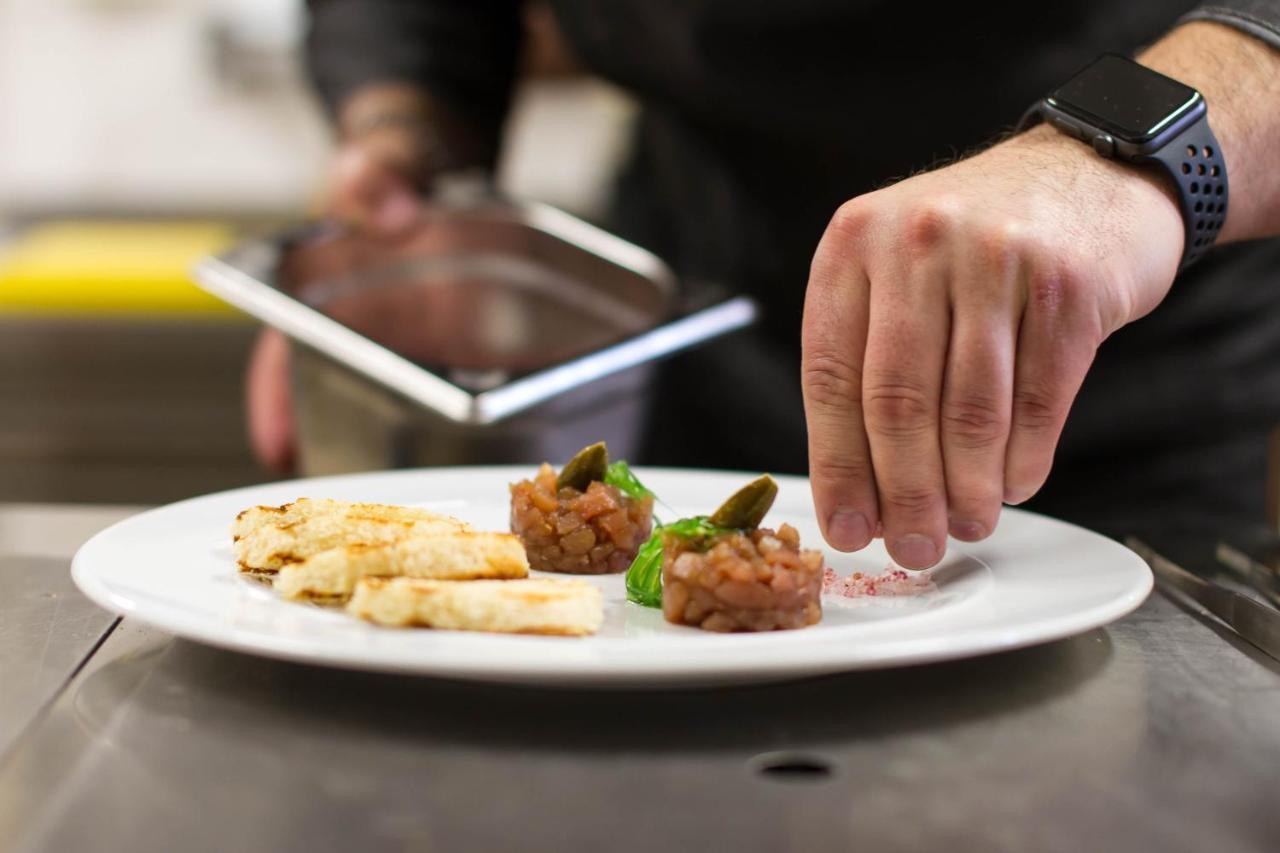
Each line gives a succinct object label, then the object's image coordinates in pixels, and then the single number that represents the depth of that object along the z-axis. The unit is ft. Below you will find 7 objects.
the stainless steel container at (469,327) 4.03
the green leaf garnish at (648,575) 2.70
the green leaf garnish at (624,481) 3.06
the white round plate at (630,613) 1.98
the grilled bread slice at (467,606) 2.22
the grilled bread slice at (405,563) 2.38
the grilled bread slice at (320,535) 2.56
